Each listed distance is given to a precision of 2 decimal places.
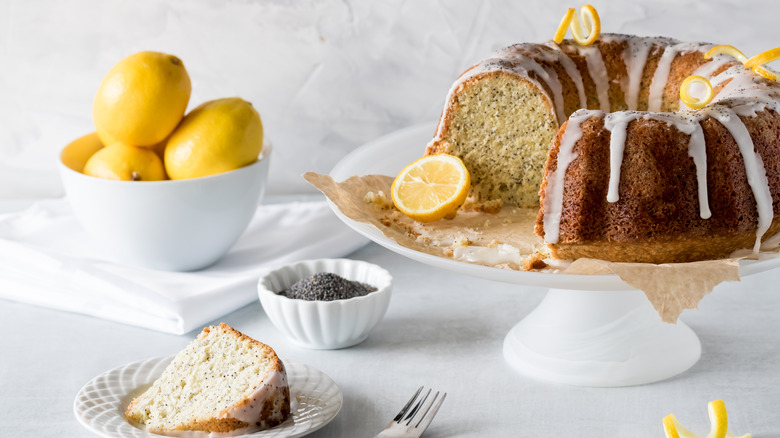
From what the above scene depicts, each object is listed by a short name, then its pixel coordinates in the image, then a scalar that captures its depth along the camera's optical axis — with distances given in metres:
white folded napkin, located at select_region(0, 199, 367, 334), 1.45
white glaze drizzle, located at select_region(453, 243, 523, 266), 1.35
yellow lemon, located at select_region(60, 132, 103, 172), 1.52
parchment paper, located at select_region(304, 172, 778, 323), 1.27
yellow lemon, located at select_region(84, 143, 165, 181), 1.48
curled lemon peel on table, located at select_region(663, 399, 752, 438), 1.26
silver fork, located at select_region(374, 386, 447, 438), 1.28
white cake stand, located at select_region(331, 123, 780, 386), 1.35
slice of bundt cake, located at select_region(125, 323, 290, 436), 1.27
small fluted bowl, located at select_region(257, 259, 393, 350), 1.38
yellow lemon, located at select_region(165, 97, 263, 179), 1.49
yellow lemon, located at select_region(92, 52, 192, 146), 1.47
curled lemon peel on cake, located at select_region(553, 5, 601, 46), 1.44
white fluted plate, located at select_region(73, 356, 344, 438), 1.27
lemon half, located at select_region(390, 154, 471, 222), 1.41
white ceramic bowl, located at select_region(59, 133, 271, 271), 1.48
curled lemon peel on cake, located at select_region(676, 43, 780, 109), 1.35
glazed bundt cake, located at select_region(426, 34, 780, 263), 1.32
